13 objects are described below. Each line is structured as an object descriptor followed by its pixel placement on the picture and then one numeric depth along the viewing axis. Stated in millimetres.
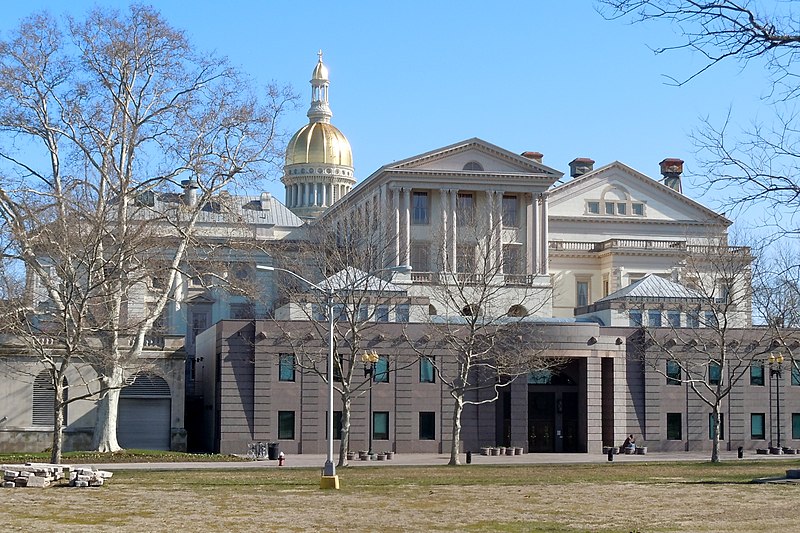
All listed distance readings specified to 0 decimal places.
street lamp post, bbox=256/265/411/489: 40188
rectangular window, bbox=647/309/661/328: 84375
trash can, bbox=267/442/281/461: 67981
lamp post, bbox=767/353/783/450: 67875
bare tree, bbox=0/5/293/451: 56812
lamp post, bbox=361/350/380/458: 59250
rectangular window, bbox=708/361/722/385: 80250
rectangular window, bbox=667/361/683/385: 79062
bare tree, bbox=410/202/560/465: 65375
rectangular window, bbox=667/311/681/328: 84125
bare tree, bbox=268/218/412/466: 67125
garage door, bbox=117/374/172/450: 73500
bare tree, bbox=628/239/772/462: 76125
